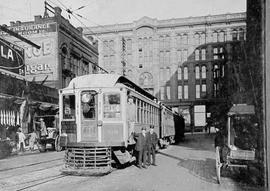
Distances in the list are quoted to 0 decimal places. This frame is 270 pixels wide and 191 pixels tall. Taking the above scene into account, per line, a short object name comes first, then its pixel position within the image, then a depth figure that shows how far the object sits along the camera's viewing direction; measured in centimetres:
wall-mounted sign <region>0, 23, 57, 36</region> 3191
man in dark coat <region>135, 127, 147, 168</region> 1265
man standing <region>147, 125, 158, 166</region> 1319
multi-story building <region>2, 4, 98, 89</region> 3189
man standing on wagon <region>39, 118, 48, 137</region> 2257
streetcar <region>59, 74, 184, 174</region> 1127
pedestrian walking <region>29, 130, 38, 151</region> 2184
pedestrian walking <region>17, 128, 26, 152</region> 2027
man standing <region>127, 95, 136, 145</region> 1219
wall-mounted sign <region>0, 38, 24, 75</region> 2384
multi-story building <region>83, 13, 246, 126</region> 5869
